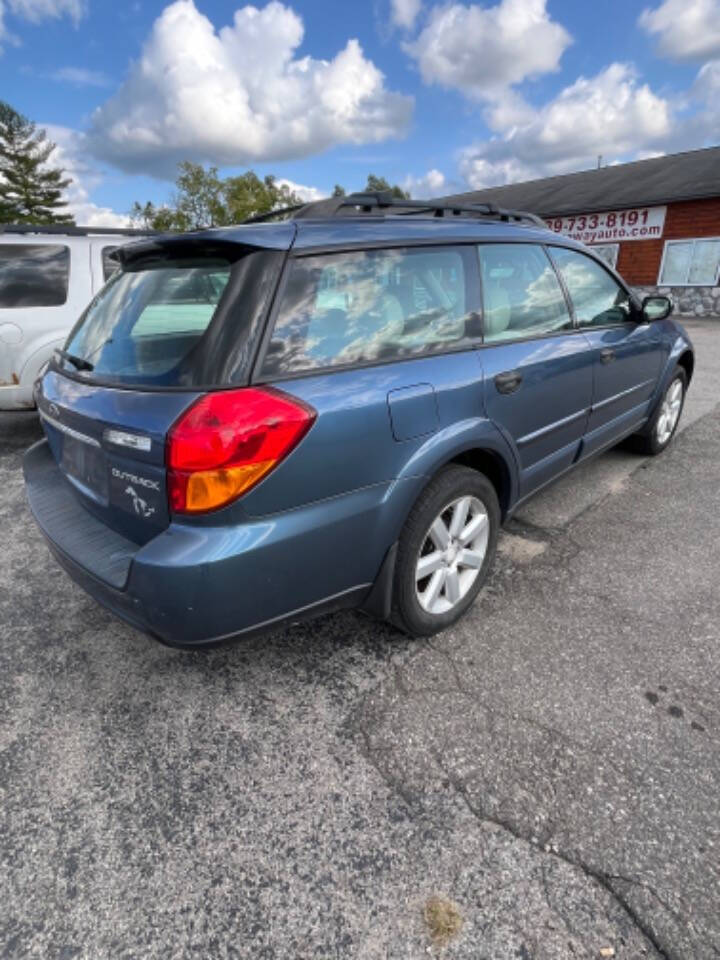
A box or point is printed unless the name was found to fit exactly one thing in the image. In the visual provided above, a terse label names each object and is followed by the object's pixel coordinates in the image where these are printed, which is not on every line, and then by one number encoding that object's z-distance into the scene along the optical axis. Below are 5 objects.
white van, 4.66
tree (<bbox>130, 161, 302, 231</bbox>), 40.38
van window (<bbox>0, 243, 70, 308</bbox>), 4.67
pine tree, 43.03
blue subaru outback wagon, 1.68
